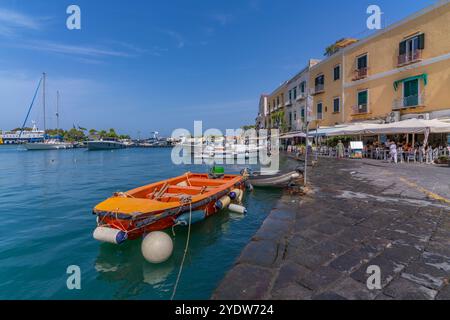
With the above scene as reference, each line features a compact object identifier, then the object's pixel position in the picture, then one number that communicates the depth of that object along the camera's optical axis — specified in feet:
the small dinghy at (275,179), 33.63
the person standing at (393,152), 48.92
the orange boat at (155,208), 15.75
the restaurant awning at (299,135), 80.67
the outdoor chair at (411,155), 49.11
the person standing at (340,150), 64.49
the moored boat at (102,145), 227.22
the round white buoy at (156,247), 14.30
